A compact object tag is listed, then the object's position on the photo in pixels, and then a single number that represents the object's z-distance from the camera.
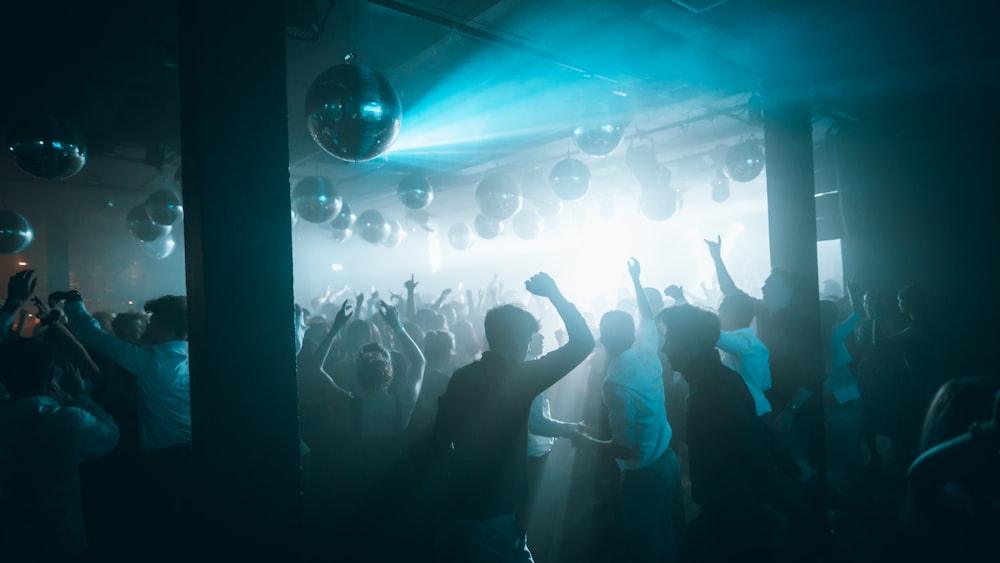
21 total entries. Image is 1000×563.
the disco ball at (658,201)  6.14
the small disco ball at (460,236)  9.16
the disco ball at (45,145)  3.19
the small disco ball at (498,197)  5.53
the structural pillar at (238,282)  1.47
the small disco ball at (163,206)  5.27
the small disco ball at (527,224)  8.07
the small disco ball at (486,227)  8.24
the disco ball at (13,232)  4.86
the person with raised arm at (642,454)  2.60
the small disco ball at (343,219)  6.62
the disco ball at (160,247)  6.93
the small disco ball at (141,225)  5.87
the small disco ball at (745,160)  5.64
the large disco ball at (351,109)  2.31
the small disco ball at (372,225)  7.28
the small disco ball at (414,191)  5.64
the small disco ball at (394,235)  8.69
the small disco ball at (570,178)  5.18
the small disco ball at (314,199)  4.71
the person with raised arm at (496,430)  1.95
